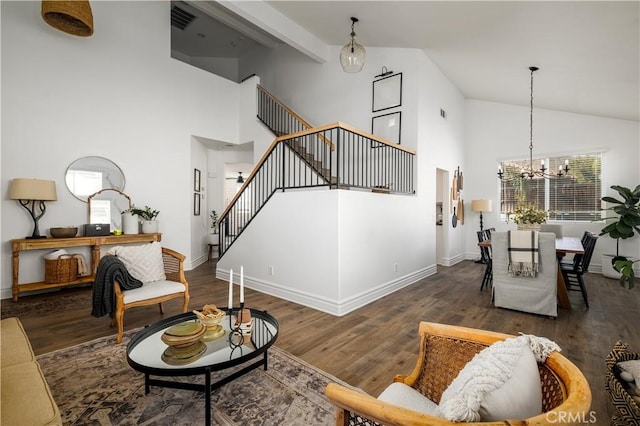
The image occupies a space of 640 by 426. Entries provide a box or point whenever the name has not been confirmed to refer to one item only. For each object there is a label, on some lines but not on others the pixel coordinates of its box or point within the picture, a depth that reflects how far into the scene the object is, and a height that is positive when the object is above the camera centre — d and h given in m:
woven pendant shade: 3.65 +2.57
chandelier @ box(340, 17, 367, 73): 3.90 +2.03
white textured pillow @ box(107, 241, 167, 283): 3.18 -0.60
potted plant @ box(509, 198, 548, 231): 4.30 -0.18
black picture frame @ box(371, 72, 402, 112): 5.43 +2.20
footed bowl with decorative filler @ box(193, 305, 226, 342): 2.09 -0.85
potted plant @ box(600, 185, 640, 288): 2.51 -0.10
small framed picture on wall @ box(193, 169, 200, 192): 6.63 +0.63
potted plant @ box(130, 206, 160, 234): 5.33 -0.24
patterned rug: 1.78 -1.29
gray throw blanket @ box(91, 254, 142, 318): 2.90 -0.78
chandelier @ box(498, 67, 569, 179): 6.19 +0.88
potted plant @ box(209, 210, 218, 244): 7.73 -0.63
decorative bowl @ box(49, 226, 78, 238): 4.42 -0.38
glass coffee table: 1.67 -0.94
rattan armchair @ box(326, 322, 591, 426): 0.78 -0.64
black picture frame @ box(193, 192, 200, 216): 6.68 +0.07
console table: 4.07 -0.58
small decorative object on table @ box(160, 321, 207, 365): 1.82 -0.91
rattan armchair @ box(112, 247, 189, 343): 2.78 -0.87
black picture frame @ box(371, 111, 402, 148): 5.42 +1.56
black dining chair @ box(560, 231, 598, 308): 3.83 -0.76
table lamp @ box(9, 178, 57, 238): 4.07 +0.18
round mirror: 4.82 +0.53
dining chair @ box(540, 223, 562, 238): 5.59 -0.40
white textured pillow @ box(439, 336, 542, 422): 0.81 -0.54
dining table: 3.54 -0.87
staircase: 4.58 +0.89
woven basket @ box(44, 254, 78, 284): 4.32 -0.94
